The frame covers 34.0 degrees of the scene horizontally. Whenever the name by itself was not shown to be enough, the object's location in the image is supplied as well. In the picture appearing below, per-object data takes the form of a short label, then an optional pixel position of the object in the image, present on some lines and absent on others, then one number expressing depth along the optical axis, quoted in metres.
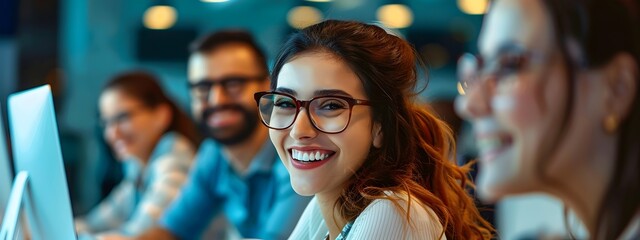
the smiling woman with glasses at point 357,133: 1.78
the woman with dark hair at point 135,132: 4.29
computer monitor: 1.90
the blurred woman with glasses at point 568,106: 1.07
